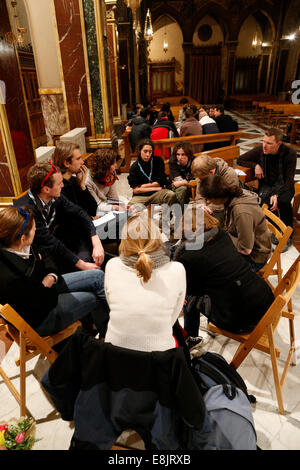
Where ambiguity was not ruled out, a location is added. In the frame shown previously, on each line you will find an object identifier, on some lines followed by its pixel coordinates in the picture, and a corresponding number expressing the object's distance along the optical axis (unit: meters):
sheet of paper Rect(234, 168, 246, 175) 3.79
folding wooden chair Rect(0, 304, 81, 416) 1.53
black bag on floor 1.29
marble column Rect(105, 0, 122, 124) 7.53
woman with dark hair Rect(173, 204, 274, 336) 1.77
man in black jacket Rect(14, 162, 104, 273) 2.21
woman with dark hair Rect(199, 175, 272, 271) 2.19
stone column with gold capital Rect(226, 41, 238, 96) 16.92
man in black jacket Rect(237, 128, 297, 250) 3.48
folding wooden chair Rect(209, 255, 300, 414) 1.51
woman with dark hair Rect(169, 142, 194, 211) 3.79
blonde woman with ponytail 1.29
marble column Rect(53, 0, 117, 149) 4.88
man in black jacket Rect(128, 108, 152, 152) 5.78
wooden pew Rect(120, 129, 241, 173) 4.75
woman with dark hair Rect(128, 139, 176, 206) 3.72
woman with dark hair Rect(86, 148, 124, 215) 2.97
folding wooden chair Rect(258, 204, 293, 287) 2.20
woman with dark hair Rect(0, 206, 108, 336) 1.62
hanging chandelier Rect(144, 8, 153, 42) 10.27
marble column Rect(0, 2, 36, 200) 2.80
